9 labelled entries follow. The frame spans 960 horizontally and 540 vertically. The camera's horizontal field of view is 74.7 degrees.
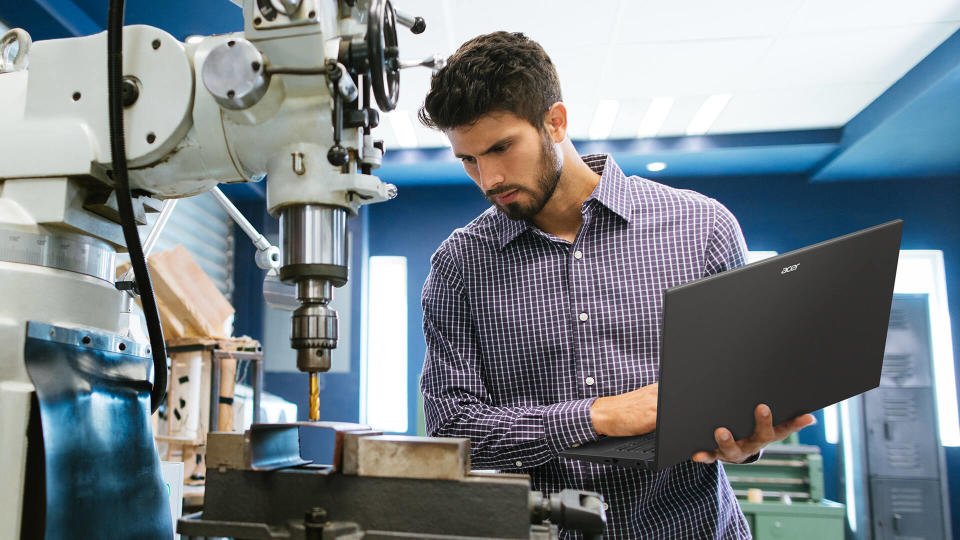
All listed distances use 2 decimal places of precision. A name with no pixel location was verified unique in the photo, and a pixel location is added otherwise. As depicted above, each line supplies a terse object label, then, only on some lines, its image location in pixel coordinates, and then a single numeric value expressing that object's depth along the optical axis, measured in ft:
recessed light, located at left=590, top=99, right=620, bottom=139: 12.81
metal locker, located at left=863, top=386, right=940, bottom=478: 12.25
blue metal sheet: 2.00
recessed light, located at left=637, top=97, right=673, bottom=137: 12.69
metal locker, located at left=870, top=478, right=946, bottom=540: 12.05
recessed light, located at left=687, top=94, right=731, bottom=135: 12.50
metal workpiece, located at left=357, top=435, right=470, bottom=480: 1.90
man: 3.73
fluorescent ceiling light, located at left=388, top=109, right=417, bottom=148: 13.26
